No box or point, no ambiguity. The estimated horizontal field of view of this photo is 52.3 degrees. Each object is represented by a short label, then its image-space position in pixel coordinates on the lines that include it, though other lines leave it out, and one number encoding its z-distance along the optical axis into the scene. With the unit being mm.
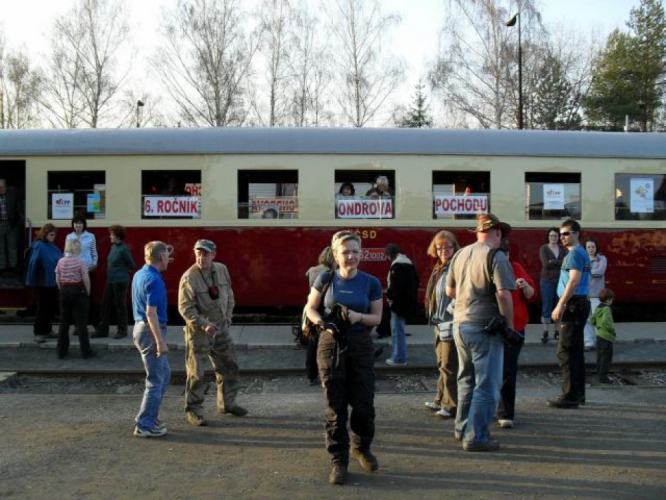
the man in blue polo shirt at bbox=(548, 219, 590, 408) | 6484
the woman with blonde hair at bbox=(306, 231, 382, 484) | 4855
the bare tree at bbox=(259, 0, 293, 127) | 37969
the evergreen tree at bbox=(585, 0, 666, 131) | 42031
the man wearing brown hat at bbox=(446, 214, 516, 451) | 5223
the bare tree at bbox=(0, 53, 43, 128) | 42281
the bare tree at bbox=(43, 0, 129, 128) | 38875
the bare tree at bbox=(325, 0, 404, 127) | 37344
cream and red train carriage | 11172
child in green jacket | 7930
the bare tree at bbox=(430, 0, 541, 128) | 37562
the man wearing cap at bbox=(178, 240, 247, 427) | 6281
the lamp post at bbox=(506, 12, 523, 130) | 29377
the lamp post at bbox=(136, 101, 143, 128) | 39684
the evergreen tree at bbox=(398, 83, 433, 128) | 46062
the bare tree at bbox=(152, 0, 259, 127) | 37781
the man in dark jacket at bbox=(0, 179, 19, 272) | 11211
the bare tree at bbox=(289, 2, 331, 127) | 38406
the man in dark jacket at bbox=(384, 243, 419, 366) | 8758
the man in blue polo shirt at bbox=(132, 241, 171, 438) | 5836
